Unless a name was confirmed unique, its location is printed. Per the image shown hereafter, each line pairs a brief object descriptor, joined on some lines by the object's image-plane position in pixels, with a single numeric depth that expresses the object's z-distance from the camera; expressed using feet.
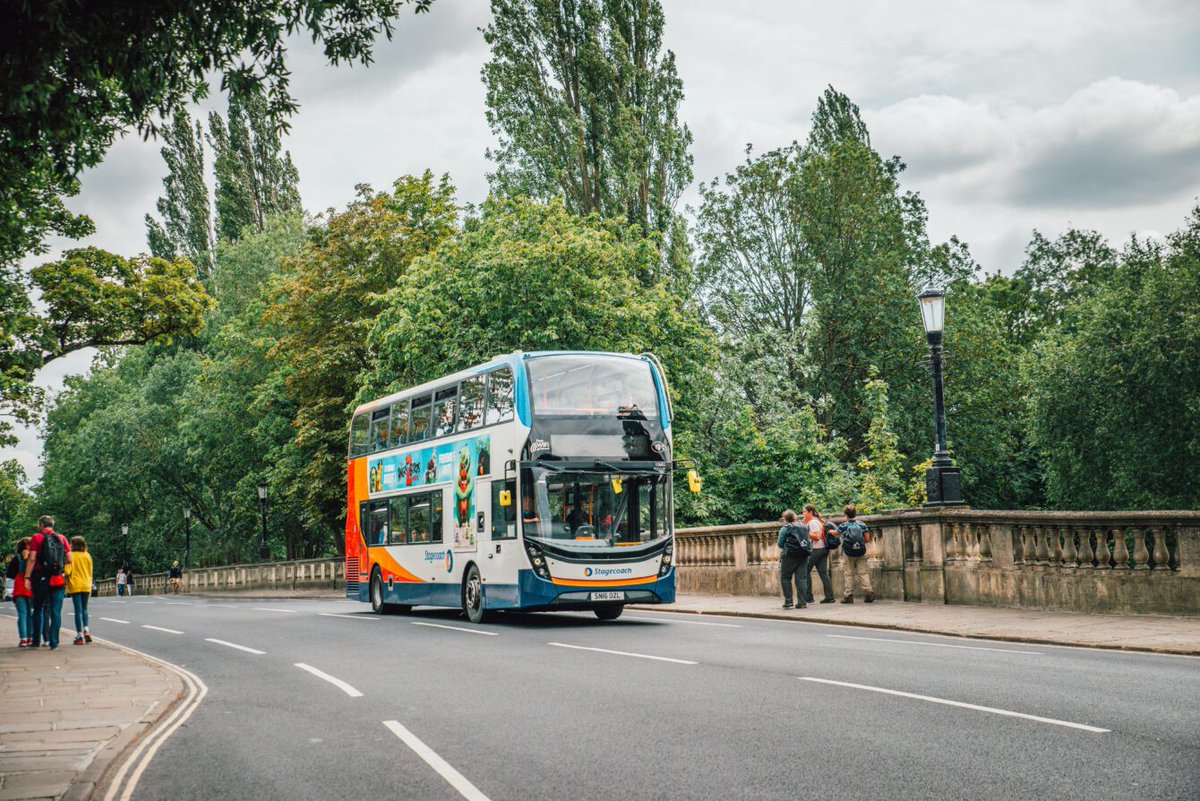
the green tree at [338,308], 138.31
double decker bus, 62.03
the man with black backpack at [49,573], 61.16
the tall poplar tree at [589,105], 136.36
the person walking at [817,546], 70.95
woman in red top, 63.72
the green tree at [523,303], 111.45
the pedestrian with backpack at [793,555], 69.21
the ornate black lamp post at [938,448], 65.16
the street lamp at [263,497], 156.76
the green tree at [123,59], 26.32
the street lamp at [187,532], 205.59
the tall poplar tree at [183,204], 236.02
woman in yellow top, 64.23
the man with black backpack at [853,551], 69.41
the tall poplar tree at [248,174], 222.48
